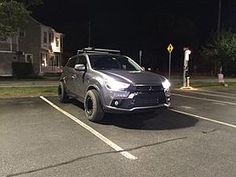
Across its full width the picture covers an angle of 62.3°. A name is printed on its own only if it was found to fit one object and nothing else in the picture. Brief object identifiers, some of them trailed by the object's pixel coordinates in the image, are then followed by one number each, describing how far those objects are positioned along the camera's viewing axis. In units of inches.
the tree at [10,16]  523.8
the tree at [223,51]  858.9
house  816.8
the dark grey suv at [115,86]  171.9
